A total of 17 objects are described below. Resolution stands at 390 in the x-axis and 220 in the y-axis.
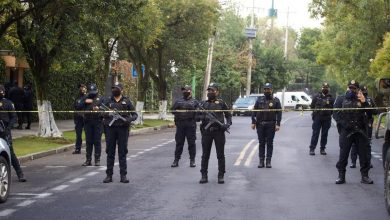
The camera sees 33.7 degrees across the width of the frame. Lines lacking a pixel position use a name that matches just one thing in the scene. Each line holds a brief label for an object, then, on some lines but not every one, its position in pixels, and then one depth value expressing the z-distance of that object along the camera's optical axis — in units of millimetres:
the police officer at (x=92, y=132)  14258
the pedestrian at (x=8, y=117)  11141
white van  68250
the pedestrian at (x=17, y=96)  23750
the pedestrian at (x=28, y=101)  24266
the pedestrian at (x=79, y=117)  15112
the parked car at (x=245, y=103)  49250
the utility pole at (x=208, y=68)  42266
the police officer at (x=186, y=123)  14133
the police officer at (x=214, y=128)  11477
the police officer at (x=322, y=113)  16938
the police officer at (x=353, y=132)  11359
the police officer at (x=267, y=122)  13953
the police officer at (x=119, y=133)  11344
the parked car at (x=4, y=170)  9274
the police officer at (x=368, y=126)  11716
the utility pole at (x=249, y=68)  56656
